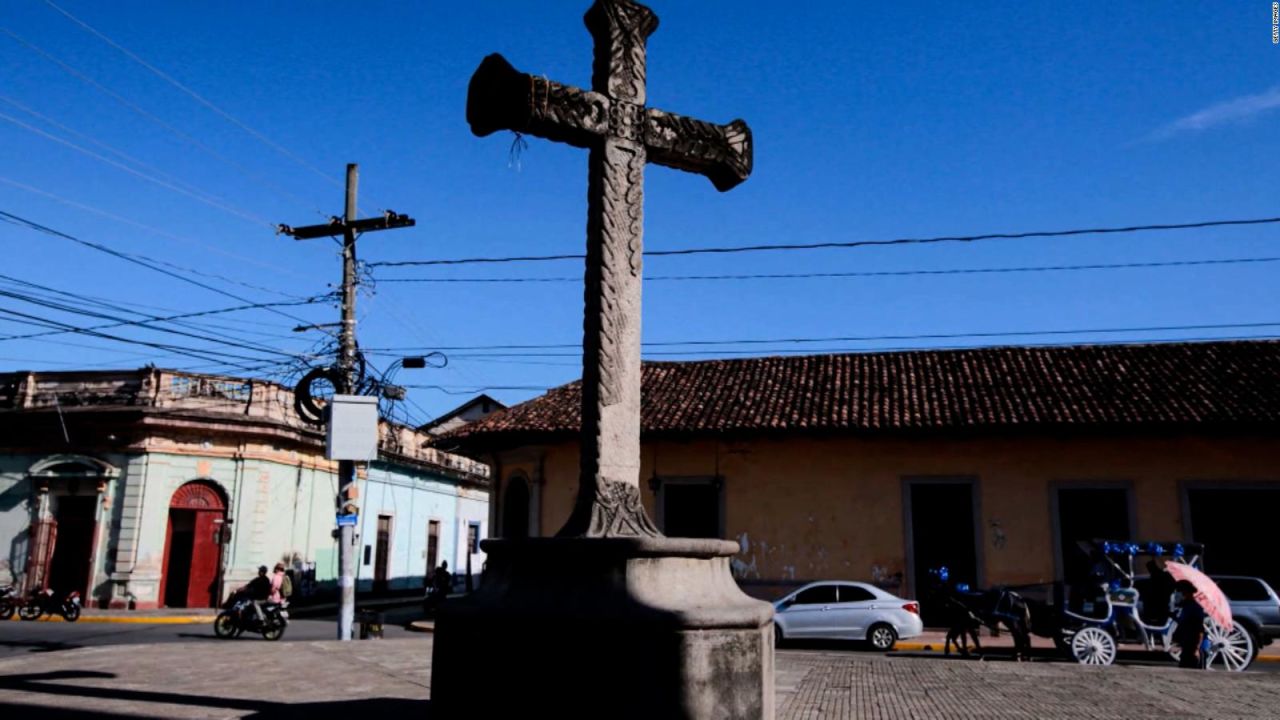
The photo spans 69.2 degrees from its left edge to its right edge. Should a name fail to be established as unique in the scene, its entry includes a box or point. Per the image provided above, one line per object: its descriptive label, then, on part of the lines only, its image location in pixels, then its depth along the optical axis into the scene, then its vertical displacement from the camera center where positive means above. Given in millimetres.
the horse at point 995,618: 13766 -1189
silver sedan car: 16031 -1389
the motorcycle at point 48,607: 20297 -1897
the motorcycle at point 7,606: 20266 -1881
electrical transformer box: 15156 +1520
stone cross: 5277 +2171
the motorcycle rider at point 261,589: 16781 -1159
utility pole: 15375 +3337
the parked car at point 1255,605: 15289 -971
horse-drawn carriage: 12594 -1070
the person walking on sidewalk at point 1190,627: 11891 -1042
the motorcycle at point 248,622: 15961 -1668
